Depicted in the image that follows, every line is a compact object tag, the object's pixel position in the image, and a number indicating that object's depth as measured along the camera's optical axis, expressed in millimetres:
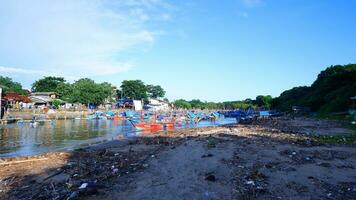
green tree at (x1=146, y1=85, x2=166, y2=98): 146625
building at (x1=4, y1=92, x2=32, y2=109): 74131
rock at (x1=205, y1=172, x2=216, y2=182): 9594
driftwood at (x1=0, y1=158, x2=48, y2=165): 15609
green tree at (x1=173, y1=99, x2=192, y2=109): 165750
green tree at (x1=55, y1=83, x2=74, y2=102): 92638
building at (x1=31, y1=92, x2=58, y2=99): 98375
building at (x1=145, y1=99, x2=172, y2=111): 135962
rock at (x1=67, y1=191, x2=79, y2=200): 8188
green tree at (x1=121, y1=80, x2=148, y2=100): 121812
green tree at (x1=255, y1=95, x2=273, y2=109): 141050
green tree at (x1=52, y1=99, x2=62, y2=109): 88062
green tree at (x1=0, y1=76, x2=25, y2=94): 99206
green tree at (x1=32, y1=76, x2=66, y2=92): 108375
